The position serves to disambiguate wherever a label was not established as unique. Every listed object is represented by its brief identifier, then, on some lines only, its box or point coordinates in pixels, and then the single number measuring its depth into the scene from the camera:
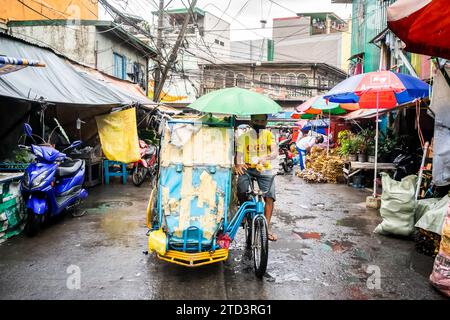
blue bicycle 4.21
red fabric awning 3.58
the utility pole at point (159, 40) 14.91
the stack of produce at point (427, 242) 5.01
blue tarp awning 6.69
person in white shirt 14.91
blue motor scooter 5.61
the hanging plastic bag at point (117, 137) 9.72
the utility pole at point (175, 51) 13.80
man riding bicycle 5.20
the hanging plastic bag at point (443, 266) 3.87
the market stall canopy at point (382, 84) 6.91
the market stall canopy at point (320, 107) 12.44
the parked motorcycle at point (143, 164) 10.46
